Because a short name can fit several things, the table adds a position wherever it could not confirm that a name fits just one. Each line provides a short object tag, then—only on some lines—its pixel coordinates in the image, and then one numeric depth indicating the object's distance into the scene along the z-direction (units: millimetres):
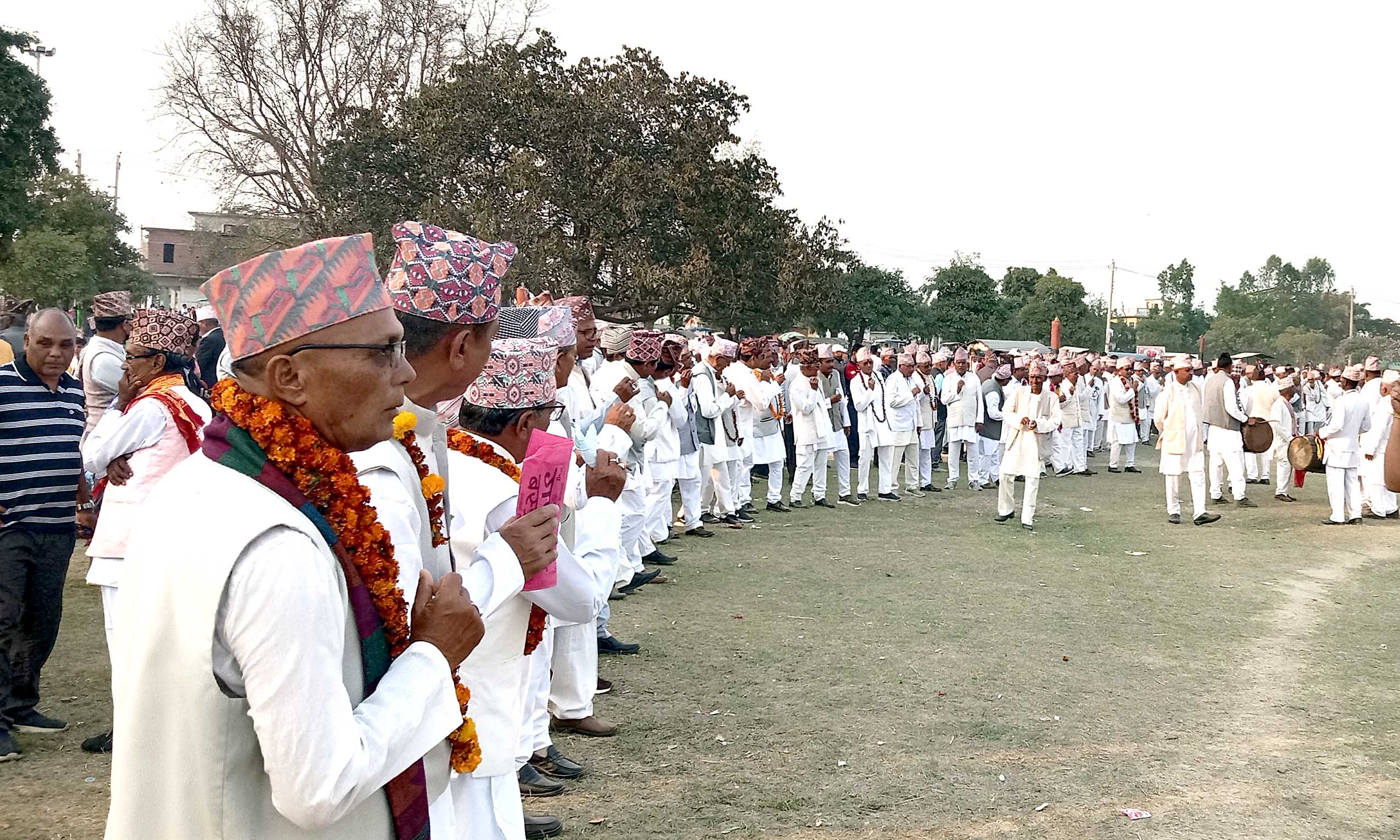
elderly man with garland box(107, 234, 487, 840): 1694
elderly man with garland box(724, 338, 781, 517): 14203
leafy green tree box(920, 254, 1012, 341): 51375
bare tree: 28656
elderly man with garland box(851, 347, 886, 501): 16297
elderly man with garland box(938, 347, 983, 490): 18172
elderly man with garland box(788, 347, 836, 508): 15016
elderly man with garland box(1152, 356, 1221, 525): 13953
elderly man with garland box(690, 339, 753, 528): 13047
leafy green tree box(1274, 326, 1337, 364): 66125
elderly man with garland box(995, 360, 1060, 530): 13031
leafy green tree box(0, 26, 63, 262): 26672
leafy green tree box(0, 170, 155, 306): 31250
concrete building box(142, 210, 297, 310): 29219
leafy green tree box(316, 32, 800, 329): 24250
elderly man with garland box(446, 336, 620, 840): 3059
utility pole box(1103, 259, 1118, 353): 62625
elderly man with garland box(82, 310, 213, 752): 5262
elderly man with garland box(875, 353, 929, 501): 16516
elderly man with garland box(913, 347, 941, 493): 17688
